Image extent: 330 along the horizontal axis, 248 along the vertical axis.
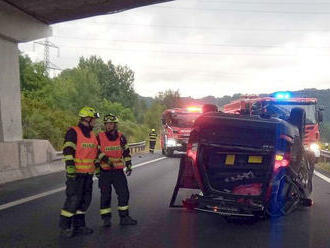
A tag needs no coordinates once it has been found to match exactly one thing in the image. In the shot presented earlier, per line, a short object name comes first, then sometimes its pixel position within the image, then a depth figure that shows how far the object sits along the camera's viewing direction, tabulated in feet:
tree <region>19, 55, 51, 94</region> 188.65
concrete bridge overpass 45.01
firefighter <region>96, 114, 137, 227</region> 25.68
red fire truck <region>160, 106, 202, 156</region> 83.76
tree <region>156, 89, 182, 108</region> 304.71
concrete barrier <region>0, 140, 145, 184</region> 43.65
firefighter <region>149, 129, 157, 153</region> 103.72
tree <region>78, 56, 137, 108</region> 319.06
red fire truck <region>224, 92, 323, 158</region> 63.62
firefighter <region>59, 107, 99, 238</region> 23.18
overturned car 24.72
